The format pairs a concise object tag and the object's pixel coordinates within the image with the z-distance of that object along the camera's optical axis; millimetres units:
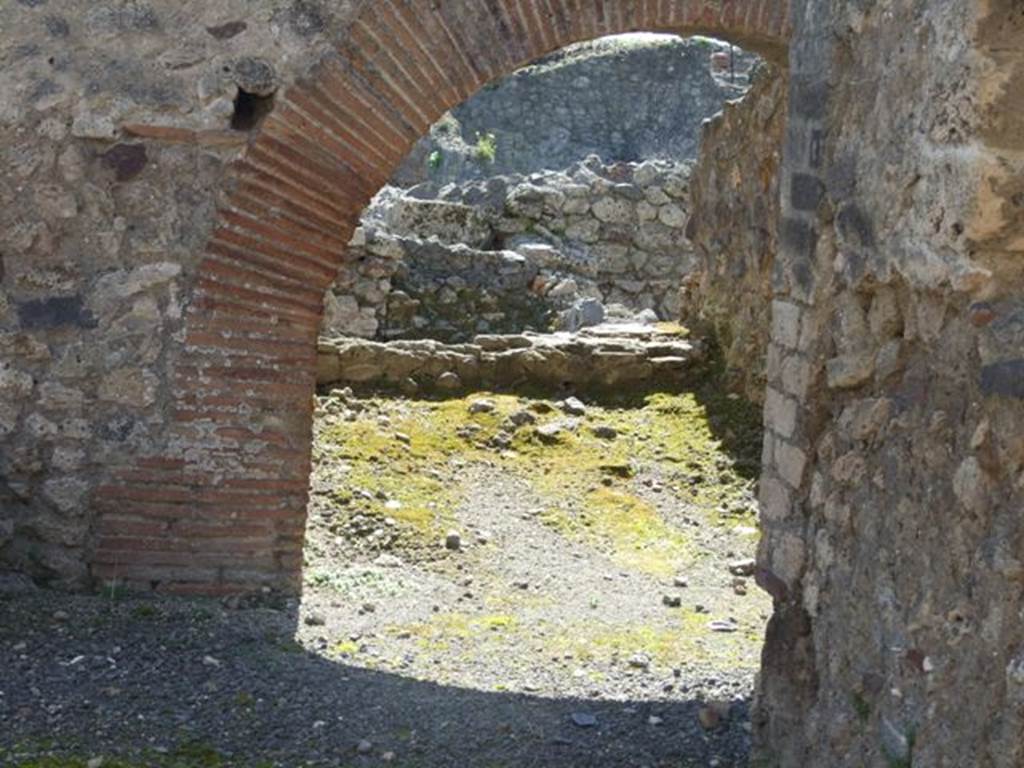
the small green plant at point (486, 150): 21938
